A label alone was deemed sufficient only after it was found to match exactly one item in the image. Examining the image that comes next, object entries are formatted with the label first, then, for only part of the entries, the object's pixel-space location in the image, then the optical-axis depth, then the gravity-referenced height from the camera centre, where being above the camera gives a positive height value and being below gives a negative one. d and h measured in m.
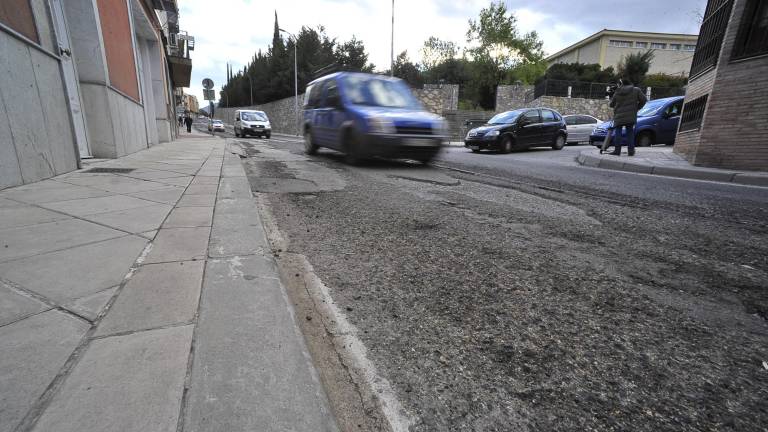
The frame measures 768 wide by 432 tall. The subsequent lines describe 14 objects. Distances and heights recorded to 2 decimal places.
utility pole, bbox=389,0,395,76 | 26.16 +5.83
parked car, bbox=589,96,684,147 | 12.27 +0.48
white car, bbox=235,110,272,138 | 21.14 +0.15
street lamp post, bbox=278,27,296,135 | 34.84 +1.96
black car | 12.34 +0.04
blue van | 6.74 +0.18
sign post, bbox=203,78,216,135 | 21.11 +2.11
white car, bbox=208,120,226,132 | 33.32 -0.13
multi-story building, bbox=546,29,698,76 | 47.97 +11.91
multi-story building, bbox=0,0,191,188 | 4.26 +0.60
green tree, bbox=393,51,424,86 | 47.44 +8.22
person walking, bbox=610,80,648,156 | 9.12 +0.74
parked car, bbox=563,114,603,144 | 17.44 +0.37
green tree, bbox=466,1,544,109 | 38.47 +9.56
